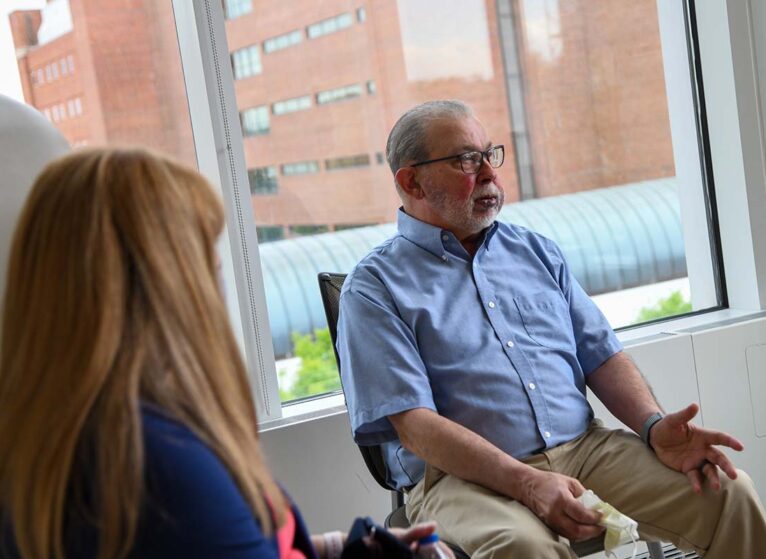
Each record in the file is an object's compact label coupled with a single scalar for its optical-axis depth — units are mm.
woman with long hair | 935
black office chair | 2146
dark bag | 1305
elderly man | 1958
